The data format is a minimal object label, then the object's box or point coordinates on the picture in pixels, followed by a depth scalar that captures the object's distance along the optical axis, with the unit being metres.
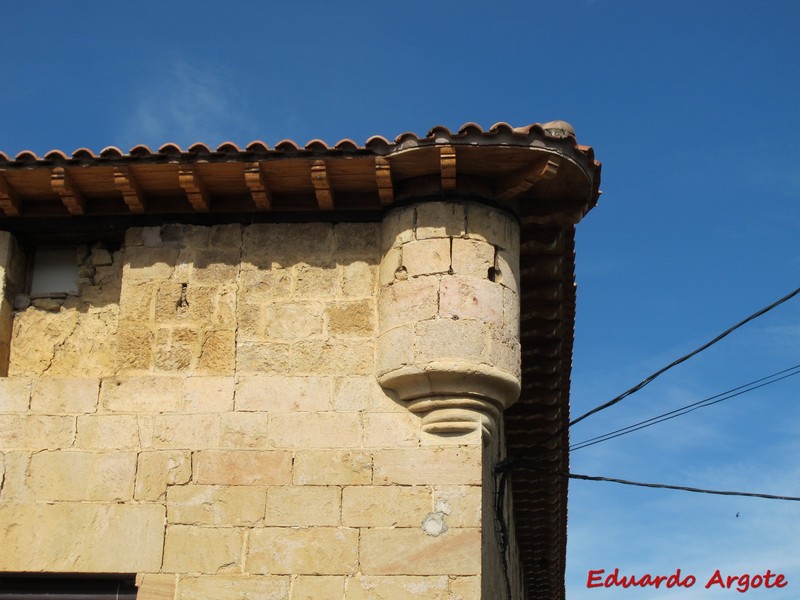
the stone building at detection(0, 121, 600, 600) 6.88
